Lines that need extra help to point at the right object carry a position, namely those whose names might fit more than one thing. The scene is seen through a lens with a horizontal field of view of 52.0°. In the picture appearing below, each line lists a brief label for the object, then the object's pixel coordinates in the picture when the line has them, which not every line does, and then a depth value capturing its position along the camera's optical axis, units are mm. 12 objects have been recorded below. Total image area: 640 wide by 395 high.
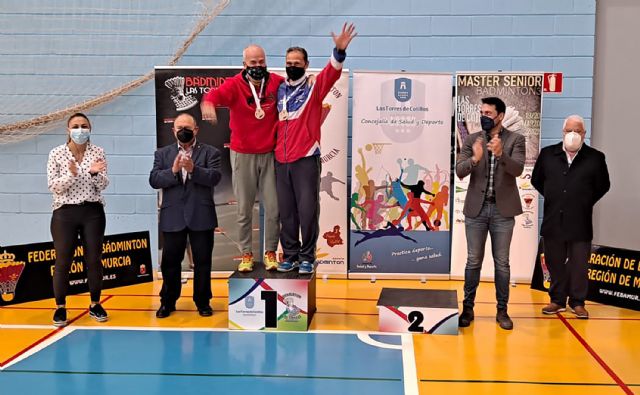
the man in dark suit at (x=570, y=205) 4855
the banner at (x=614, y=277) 5203
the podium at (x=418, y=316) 4457
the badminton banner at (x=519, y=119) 6121
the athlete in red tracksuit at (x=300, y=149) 4461
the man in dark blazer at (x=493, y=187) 4426
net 6461
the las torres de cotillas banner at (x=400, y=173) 6223
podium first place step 4551
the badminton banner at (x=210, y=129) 6180
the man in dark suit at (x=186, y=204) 4727
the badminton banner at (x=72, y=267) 5281
